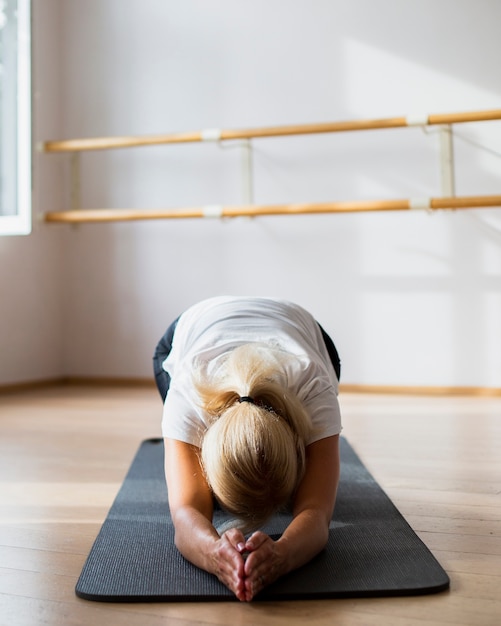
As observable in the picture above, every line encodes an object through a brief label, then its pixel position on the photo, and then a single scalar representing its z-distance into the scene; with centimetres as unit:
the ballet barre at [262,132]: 294
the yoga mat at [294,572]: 103
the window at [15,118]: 339
